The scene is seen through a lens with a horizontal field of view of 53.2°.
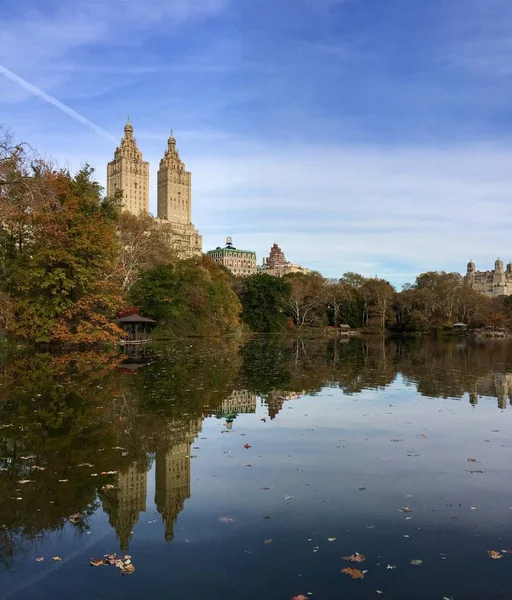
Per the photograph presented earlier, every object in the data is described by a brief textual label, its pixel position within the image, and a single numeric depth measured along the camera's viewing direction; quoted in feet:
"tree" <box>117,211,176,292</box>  157.89
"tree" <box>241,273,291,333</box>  246.68
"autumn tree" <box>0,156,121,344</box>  94.43
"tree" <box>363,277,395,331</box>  273.13
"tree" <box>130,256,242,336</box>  156.25
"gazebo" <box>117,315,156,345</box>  126.62
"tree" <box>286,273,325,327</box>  261.65
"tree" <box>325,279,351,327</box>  270.87
